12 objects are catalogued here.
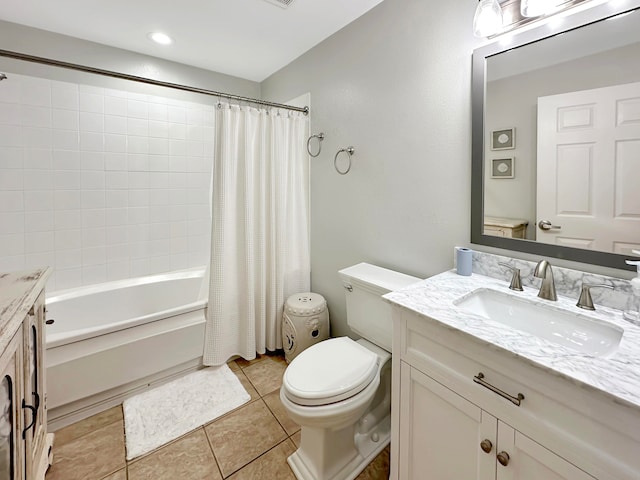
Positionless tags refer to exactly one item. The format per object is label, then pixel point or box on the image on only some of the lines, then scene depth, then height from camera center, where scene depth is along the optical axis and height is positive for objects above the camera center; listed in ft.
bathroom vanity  2.09 -1.33
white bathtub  5.18 -2.24
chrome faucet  3.42 -0.56
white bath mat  5.06 -3.46
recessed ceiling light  6.61 +4.51
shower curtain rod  4.46 +2.75
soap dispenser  2.87 -0.70
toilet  3.92 -2.19
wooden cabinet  2.59 -1.56
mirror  3.10 +1.16
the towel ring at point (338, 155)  6.39 +1.75
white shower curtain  6.61 +0.10
